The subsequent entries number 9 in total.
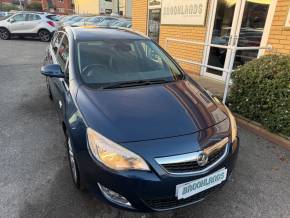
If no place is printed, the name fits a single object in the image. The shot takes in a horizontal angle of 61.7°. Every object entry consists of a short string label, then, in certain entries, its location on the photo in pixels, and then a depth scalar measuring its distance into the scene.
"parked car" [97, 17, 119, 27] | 15.86
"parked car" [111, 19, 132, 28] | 14.70
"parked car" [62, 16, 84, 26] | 16.30
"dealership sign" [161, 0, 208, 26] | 5.98
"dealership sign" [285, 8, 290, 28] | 4.16
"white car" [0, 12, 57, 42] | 14.79
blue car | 1.75
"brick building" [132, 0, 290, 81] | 4.45
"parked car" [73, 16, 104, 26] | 16.27
